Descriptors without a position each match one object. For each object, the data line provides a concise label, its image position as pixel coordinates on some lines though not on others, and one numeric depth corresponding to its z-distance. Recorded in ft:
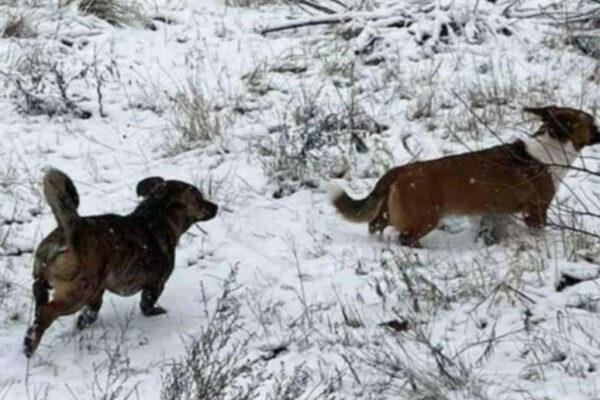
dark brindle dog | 18.49
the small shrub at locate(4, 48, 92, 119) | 30.60
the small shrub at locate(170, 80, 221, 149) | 28.99
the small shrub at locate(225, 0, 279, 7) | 39.68
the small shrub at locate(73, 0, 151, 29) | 37.01
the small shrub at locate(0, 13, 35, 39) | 34.94
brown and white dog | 23.75
